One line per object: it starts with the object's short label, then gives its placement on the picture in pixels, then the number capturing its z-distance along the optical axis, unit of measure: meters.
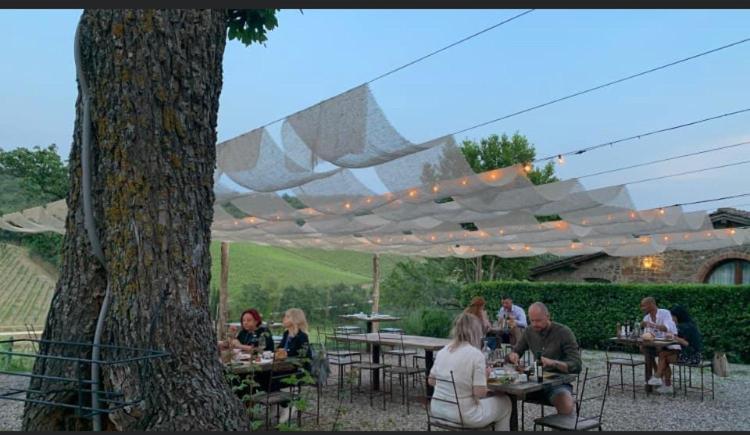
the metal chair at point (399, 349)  7.46
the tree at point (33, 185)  18.81
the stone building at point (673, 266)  13.60
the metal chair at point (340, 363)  7.60
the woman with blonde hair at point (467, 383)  4.04
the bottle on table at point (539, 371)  4.49
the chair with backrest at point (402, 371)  6.94
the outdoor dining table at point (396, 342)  7.08
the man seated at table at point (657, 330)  7.72
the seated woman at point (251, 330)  6.61
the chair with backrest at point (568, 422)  4.08
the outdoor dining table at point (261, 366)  4.94
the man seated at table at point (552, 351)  4.73
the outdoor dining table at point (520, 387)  4.19
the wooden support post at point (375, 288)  13.99
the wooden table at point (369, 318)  11.08
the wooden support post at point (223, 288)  11.56
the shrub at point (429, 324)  13.58
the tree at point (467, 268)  17.22
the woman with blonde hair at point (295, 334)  5.95
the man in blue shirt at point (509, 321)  9.80
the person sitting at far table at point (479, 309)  8.41
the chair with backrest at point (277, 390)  5.04
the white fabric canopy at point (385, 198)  4.82
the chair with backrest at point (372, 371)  7.21
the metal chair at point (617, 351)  11.61
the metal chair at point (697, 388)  7.35
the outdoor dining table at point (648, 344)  7.45
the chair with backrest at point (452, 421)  4.05
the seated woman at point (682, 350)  7.56
